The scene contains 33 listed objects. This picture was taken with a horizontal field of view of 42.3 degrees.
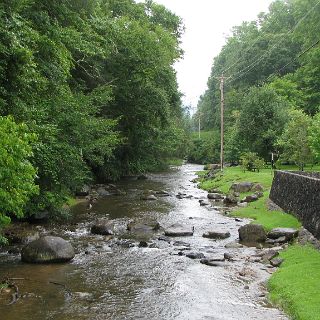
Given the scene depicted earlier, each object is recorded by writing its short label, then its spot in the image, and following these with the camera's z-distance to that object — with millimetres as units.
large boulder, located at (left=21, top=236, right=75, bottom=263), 14367
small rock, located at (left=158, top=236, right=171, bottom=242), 18248
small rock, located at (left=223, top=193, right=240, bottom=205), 29045
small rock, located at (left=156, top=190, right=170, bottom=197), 34216
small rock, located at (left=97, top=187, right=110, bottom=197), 33969
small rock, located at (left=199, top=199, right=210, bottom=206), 28769
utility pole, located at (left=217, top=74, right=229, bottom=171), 48219
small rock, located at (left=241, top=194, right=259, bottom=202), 28234
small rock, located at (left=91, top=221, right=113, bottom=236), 19314
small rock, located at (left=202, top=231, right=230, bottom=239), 18812
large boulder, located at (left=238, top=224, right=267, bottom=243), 17609
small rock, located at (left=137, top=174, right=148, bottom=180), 50531
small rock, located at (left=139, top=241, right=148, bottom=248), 17125
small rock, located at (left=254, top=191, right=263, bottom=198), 28922
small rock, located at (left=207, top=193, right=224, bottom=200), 31788
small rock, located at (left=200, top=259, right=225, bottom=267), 14409
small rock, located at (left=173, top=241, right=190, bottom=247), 17375
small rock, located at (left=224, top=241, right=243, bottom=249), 16886
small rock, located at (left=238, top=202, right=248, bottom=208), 26825
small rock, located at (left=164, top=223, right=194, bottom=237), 19281
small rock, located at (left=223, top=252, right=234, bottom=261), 15112
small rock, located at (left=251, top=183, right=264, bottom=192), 31070
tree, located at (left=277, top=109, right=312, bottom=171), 38469
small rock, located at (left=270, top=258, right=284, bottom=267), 13919
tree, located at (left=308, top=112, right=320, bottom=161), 29758
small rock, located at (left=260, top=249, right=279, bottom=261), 14884
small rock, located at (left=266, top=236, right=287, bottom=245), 16641
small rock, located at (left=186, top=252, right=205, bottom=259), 15448
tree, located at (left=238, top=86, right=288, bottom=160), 48375
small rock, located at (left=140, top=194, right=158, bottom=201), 31278
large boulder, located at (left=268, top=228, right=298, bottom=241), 16625
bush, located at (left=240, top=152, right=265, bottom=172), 44562
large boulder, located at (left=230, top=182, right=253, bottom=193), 32281
